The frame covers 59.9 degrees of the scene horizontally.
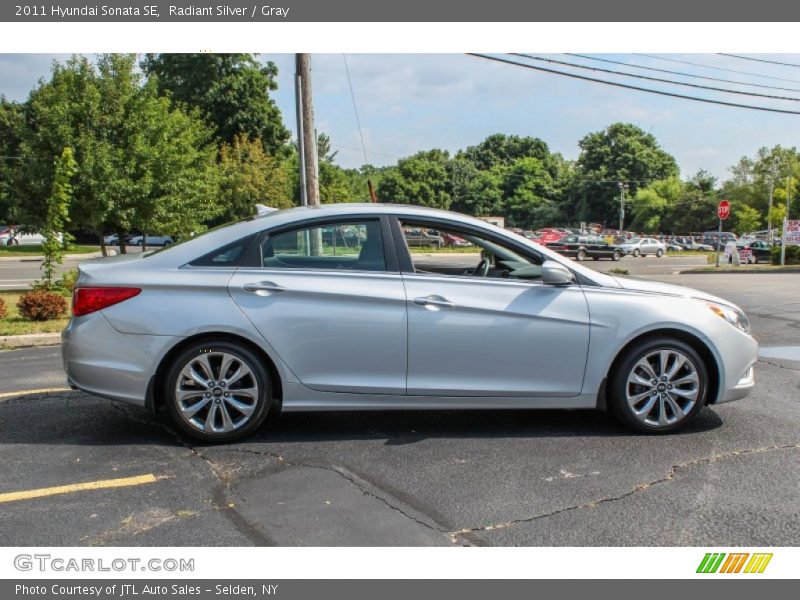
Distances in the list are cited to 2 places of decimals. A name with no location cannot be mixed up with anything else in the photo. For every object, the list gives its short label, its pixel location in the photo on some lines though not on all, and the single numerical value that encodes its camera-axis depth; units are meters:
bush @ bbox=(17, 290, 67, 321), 10.58
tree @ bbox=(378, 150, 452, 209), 82.94
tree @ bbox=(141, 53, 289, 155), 46.84
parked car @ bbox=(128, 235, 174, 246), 53.35
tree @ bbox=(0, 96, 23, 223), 17.14
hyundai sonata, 4.53
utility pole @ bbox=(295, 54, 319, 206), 13.12
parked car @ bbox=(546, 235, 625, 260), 40.78
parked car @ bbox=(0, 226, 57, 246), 48.19
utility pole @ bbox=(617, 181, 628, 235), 78.96
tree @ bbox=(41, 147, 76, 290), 12.67
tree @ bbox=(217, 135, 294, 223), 37.19
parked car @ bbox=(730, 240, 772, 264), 37.53
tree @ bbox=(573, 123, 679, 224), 89.00
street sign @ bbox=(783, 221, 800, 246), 31.91
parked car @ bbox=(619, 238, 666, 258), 48.81
